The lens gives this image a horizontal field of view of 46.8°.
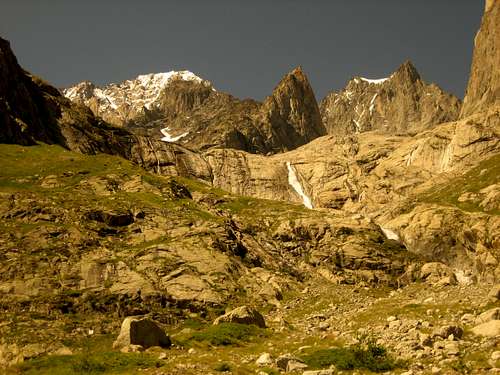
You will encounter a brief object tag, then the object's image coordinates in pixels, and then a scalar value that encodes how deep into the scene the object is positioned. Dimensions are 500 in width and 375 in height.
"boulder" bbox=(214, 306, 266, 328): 45.59
